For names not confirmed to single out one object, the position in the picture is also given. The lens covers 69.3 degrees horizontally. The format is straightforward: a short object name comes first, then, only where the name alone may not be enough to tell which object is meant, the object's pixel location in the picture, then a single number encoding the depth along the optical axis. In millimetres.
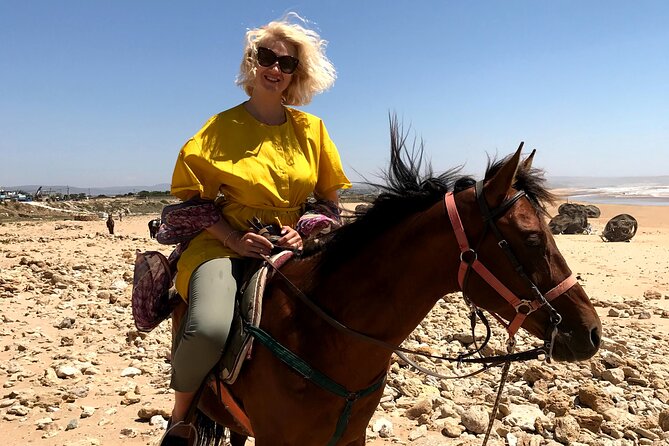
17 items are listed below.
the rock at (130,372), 5621
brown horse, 1978
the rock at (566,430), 4082
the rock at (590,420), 4270
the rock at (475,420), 4285
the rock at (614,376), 5199
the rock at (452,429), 4227
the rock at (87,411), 4562
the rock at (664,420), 4273
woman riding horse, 2484
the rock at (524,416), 4300
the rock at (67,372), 5453
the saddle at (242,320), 2416
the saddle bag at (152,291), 2996
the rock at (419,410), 4578
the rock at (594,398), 4559
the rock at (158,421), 4427
